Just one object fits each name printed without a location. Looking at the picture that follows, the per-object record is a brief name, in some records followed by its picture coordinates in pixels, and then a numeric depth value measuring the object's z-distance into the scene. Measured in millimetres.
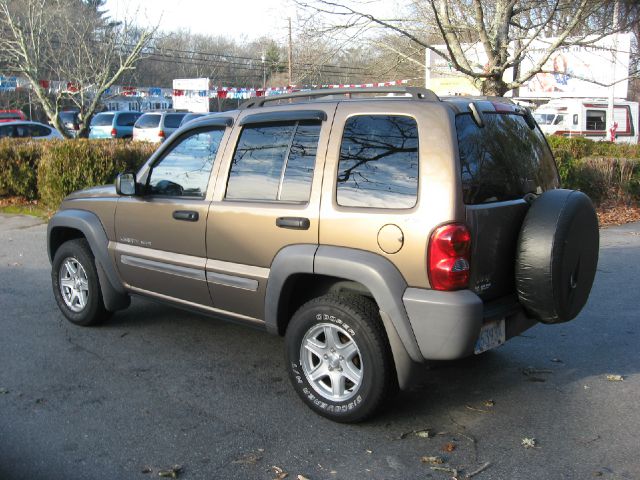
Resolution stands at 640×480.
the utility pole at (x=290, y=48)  12070
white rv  28656
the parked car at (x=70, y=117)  33194
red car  29219
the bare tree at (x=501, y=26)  10469
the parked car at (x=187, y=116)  23727
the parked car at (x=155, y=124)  24984
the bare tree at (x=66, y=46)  18516
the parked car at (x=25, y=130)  21234
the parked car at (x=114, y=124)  28531
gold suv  3738
